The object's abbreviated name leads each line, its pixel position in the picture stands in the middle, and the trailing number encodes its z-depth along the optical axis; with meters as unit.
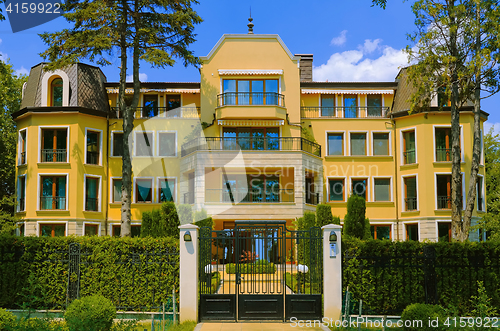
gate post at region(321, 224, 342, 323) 12.51
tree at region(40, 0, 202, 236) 22.78
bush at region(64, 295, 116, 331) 10.30
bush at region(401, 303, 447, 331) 9.84
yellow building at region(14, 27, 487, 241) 27.14
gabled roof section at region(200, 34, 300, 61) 30.11
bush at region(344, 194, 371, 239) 21.72
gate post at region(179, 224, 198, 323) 12.63
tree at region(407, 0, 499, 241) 20.23
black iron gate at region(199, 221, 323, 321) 12.59
